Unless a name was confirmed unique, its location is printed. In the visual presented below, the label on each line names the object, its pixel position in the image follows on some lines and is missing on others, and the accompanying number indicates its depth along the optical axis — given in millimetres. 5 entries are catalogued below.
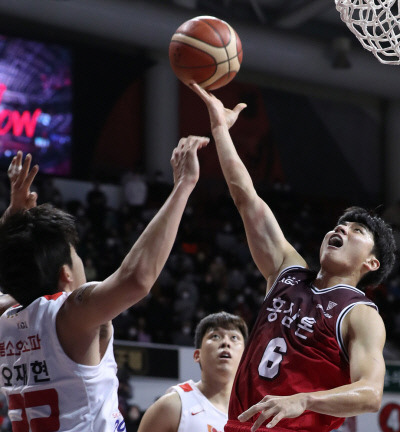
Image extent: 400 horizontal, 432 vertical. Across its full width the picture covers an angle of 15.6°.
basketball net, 7295
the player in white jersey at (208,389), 7950
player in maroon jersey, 5489
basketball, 7563
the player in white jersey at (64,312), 4573
